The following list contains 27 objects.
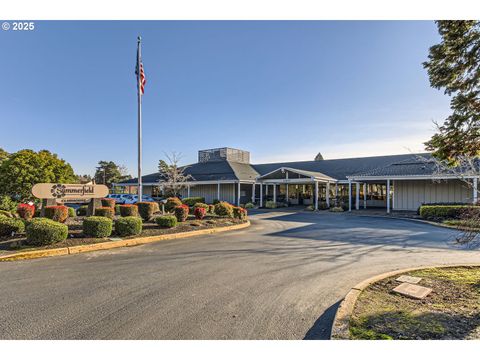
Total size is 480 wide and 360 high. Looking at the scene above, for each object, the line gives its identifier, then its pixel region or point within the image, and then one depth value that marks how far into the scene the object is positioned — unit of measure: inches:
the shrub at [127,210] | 468.1
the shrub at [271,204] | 1045.2
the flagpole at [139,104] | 577.9
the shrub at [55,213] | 394.9
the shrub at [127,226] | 377.7
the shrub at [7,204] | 588.3
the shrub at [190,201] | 993.4
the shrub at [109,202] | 541.3
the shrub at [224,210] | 606.7
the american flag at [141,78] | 583.2
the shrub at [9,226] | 335.8
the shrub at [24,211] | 434.0
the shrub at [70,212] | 488.1
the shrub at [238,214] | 618.2
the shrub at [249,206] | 1058.7
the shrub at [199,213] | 557.3
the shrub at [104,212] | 440.5
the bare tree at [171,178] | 962.1
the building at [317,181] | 831.1
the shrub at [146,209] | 488.7
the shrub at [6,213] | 418.7
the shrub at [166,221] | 446.3
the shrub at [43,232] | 301.6
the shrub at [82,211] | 547.4
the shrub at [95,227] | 350.9
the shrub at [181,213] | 509.7
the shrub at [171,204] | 629.5
